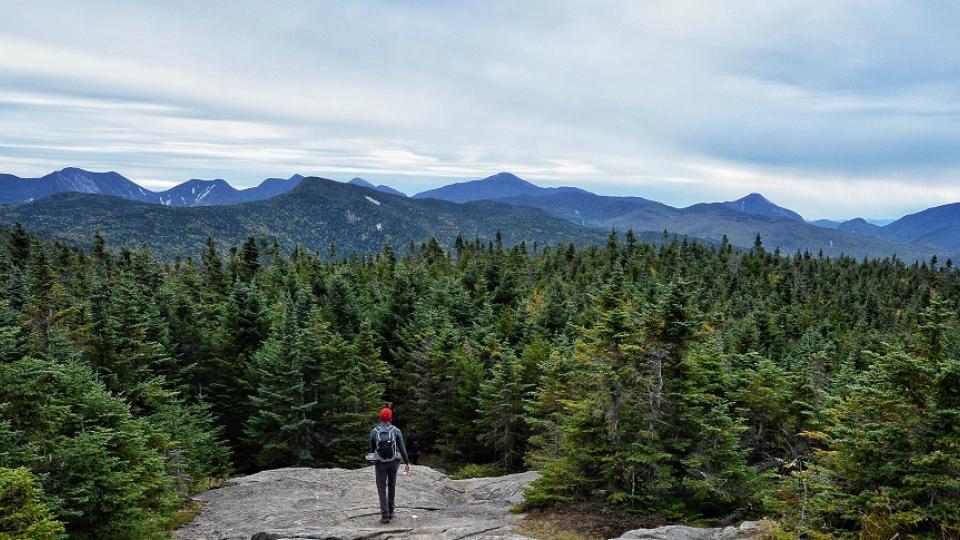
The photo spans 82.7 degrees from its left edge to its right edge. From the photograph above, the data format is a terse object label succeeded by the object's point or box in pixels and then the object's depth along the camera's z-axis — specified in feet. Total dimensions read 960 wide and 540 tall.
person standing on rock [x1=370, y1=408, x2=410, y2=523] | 44.45
